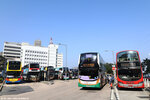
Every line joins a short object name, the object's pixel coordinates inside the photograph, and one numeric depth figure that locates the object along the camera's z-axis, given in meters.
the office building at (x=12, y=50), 112.44
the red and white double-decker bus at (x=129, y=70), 14.10
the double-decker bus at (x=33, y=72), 26.75
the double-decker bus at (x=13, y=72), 23.84
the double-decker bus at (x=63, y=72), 37.21
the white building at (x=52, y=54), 148.50
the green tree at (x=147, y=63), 67.82
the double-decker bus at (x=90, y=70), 14.48
